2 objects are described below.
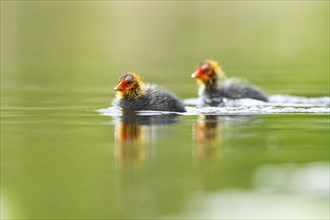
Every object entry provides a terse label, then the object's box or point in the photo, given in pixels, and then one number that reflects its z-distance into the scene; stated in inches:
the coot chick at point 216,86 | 646.5
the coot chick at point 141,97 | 545.0
